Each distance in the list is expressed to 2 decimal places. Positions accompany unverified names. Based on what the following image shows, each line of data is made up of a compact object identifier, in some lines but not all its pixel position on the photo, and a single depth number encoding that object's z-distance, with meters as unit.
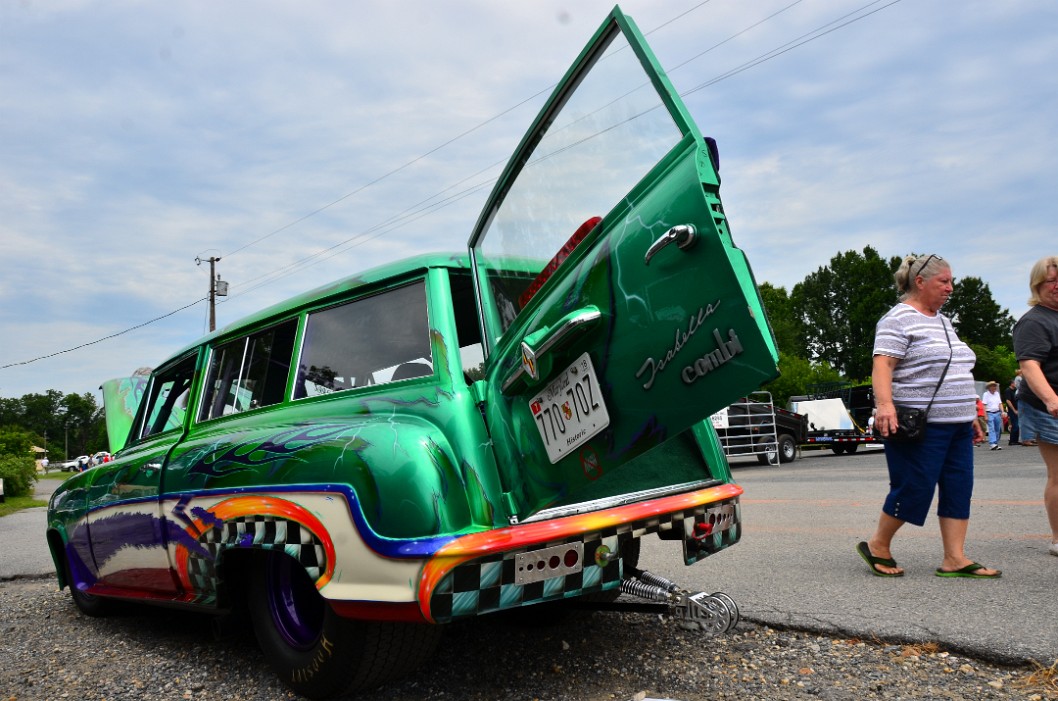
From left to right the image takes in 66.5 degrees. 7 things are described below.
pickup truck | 16.55
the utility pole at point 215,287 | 37.28
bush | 20.03
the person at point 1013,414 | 17.21
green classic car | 2.16
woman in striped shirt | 4.05
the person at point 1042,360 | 4.27
